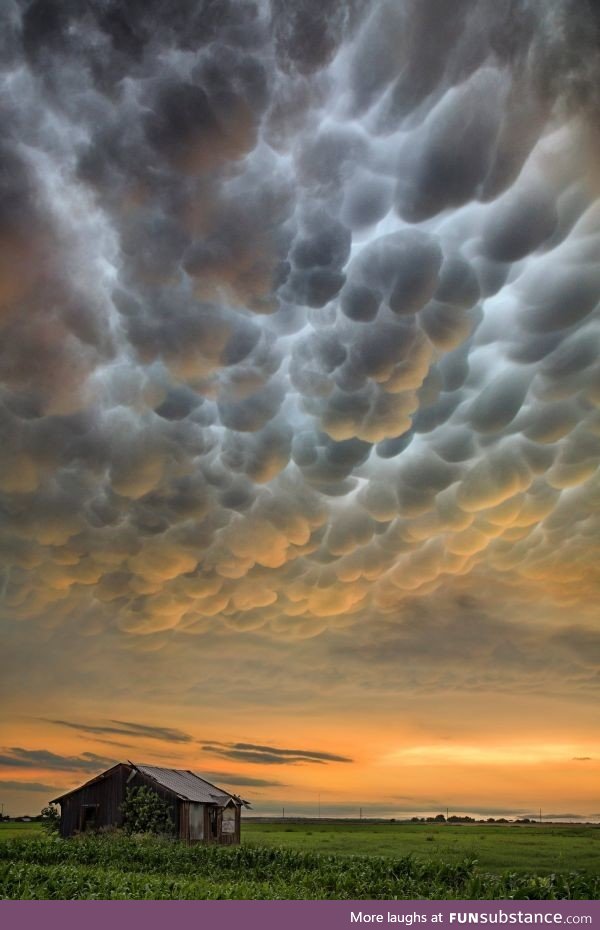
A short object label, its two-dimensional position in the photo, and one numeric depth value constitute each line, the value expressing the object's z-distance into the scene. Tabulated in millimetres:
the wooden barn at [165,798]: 51031
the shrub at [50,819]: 54906
